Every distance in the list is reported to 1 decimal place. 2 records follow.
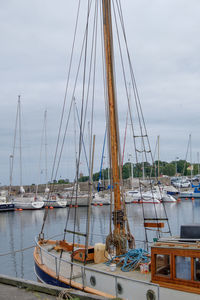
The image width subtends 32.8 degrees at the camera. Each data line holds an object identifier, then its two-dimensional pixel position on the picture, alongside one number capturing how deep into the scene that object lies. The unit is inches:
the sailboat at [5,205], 2439.2
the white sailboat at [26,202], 2536.9
